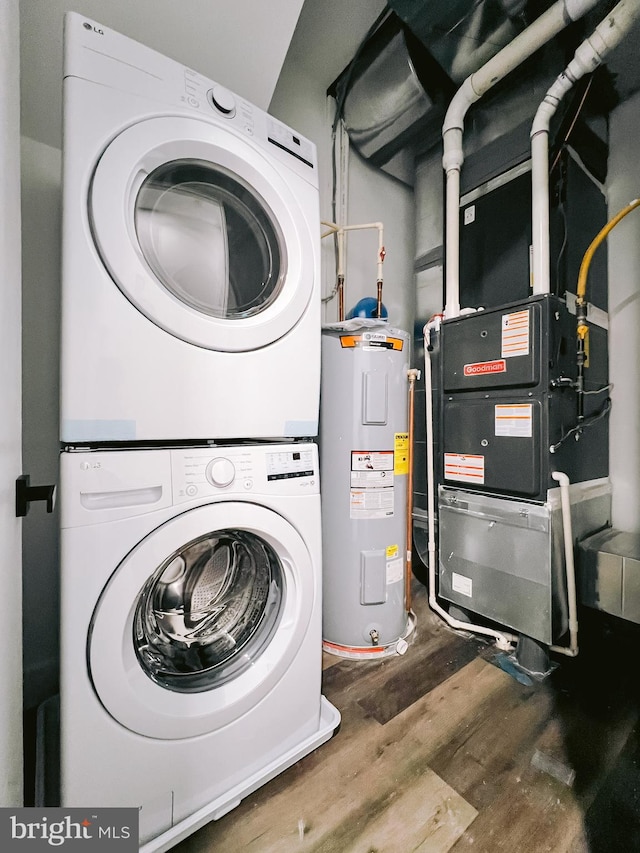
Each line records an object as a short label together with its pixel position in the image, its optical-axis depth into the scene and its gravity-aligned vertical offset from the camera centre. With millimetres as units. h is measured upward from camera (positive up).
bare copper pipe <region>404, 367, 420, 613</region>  1367 -210
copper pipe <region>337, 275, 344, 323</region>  1716 +647
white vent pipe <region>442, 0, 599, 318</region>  1210 +1402
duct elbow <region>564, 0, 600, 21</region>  1141 +1405
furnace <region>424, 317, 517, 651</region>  1464 -324
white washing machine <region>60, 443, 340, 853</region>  611 -444
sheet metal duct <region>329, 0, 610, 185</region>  1266 +1504
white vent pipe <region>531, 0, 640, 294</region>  1228 +1068
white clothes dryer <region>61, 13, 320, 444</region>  630 +386
